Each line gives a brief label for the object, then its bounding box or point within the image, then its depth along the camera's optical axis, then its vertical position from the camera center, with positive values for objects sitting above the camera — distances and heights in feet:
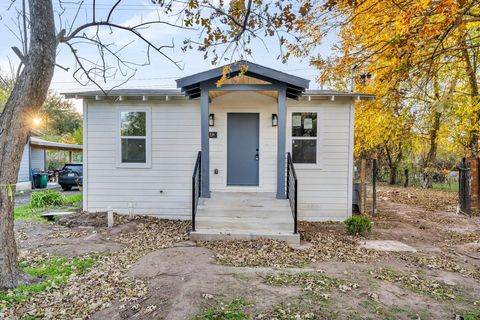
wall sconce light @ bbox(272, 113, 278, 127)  24.07 +2.77
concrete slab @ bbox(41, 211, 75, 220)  24.00 -4.86
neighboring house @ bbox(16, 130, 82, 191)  47.11 -0.55
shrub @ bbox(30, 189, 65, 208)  30.20 -4.67
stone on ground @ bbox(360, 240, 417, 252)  17.08 -5.32
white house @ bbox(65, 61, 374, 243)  23.84 +0.46
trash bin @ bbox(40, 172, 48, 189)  49.62 -4.32
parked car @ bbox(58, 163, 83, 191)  45.24 -3.30
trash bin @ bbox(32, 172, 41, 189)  49.24 -4.12
